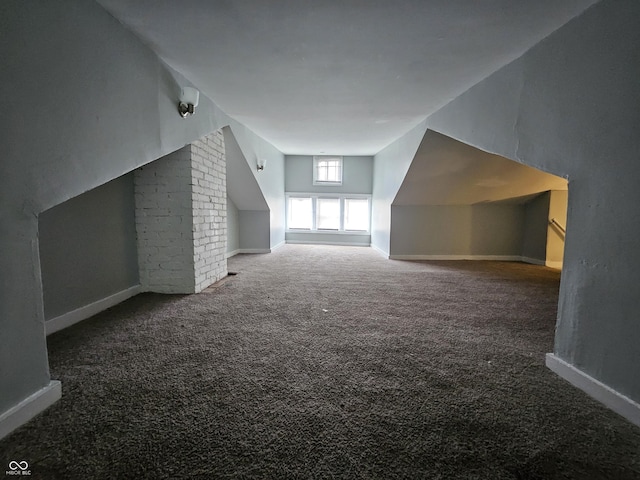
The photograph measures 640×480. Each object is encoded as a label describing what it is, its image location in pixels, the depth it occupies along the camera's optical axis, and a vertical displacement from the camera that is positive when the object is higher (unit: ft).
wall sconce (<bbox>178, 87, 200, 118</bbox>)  8.67 +3.24
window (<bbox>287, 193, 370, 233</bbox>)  25.99 -0.07
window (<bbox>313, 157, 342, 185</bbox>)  25.63 +3.53
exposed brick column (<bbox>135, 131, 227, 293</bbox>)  10.61 -0.43
